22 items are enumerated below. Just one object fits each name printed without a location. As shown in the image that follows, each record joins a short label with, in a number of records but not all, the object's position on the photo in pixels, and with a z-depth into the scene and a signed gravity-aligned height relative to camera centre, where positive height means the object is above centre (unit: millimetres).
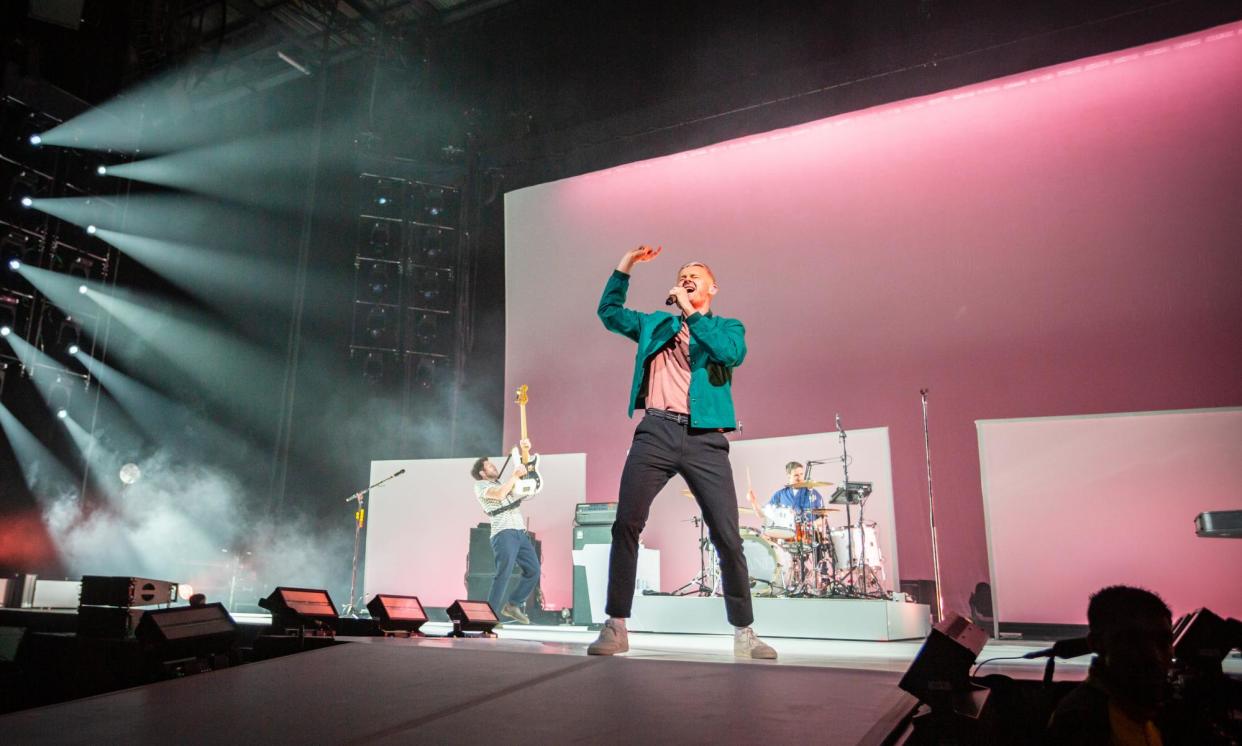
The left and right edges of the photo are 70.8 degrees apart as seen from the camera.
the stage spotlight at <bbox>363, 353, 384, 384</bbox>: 9438 +1999
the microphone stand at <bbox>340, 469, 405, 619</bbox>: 8281 +249
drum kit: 6566 +10
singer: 3279 +415
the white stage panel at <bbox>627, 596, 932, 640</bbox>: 5438 -405
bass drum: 7152 -54
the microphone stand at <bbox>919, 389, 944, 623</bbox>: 5840 -111
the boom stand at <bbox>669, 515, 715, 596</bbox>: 6906 -250
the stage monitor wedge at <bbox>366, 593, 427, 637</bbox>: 4172 -284
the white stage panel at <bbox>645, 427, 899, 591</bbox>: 7449 +618
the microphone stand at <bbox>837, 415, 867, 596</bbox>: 6427 +123
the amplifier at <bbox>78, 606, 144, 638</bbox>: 4582 -358
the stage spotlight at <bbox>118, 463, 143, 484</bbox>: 10000 +882
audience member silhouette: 1887 -265
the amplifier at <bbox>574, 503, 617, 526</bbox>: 7938 +363
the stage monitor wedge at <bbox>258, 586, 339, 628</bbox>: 3879 -247
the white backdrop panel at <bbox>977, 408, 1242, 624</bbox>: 6574 +393
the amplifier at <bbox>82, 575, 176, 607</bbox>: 4582 -204
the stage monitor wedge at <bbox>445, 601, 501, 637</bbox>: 4453 -328
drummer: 6715 +456
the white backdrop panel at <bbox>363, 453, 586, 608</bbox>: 8570 +279
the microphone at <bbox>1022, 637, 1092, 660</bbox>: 2218 -228
